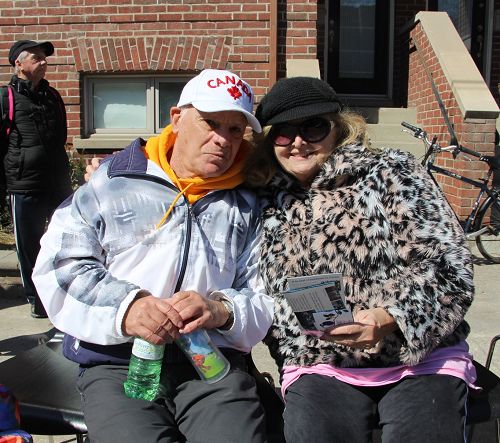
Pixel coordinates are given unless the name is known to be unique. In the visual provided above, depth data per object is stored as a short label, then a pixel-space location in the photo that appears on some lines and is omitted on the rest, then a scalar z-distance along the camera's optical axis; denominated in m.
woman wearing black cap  2.25
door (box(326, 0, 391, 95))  10.17
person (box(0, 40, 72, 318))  4.99
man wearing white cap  2.18
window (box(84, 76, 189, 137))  8.24
